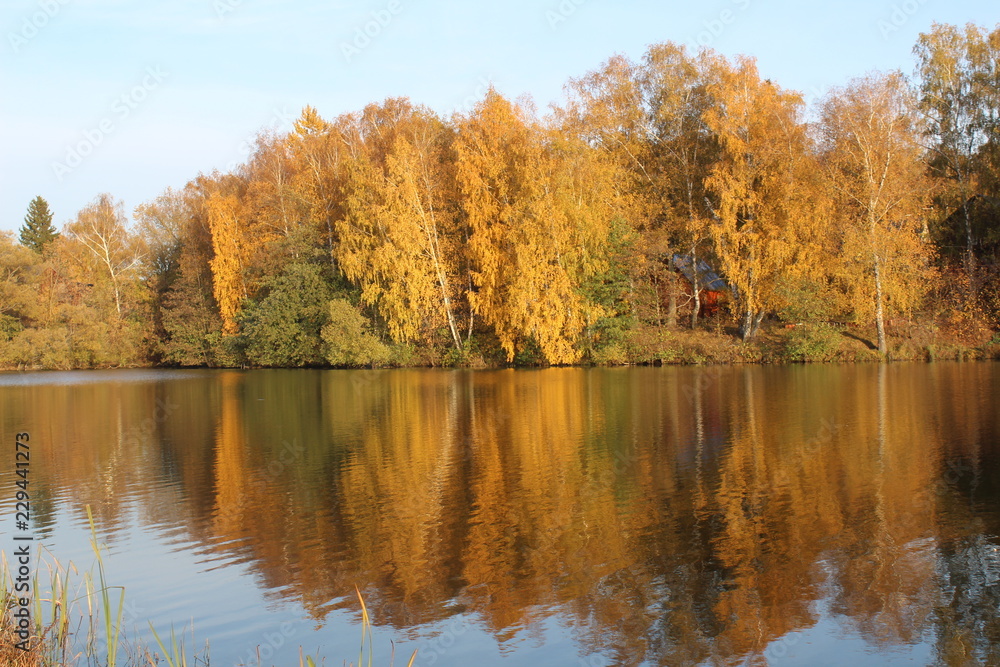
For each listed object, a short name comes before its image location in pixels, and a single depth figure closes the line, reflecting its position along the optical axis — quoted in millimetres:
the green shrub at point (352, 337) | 46781
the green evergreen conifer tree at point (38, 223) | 83875
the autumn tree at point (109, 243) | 63431
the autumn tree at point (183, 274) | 57531
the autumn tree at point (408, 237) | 44406
